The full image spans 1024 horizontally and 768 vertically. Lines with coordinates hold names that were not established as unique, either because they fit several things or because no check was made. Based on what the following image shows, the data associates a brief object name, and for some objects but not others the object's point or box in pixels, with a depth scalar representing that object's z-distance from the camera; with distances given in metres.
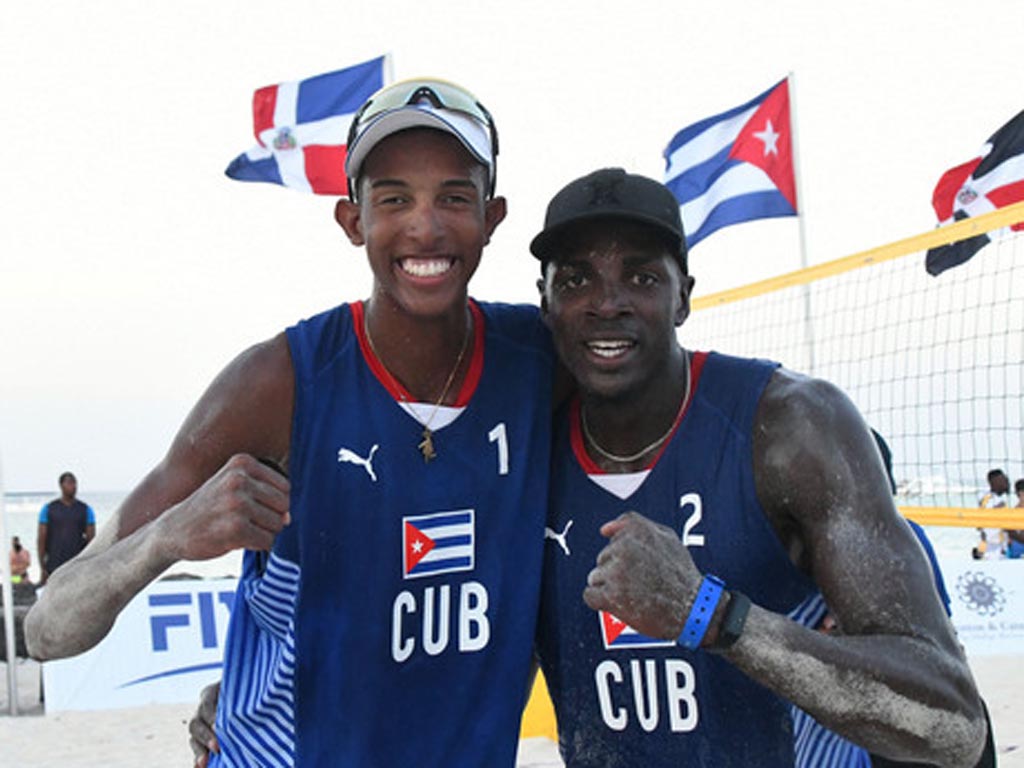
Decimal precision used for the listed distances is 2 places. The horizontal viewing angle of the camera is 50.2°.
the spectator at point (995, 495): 12.05
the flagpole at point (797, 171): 9.85
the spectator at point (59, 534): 10.79
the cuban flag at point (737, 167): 10.18
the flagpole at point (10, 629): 7.45
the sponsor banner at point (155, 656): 7.73
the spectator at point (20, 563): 13.13
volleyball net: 5.82
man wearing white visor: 2.41
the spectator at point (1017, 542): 11.90
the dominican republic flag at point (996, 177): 9.10
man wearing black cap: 1.93
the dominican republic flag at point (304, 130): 9.27
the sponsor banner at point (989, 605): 9.45
